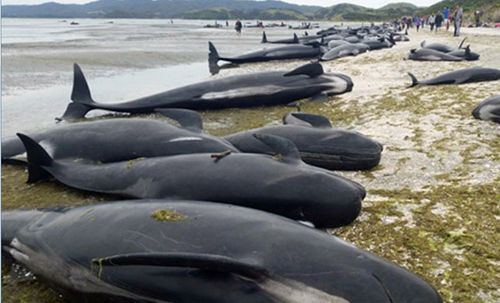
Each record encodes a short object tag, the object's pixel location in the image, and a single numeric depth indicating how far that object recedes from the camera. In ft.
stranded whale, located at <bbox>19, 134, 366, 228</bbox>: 13.33
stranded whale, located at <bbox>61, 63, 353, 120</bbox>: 28.76
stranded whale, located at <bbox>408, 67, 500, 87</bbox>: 38.22
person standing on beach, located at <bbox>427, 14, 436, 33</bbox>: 175.39
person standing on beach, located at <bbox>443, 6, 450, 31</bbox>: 168.06
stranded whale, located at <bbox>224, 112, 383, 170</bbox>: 18.66
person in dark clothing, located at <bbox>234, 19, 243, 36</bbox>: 177.47
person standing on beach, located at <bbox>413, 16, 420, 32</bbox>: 196.79
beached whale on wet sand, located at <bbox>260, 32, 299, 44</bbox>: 86.99
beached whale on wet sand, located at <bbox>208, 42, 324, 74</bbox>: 61.84
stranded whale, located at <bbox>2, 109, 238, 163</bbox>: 17.88
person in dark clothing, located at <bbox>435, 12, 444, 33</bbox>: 166.70
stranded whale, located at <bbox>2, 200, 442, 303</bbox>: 8.80
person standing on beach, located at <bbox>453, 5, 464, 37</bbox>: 113.09
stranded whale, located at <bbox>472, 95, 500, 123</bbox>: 24.47
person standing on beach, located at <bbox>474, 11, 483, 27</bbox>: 173.33
